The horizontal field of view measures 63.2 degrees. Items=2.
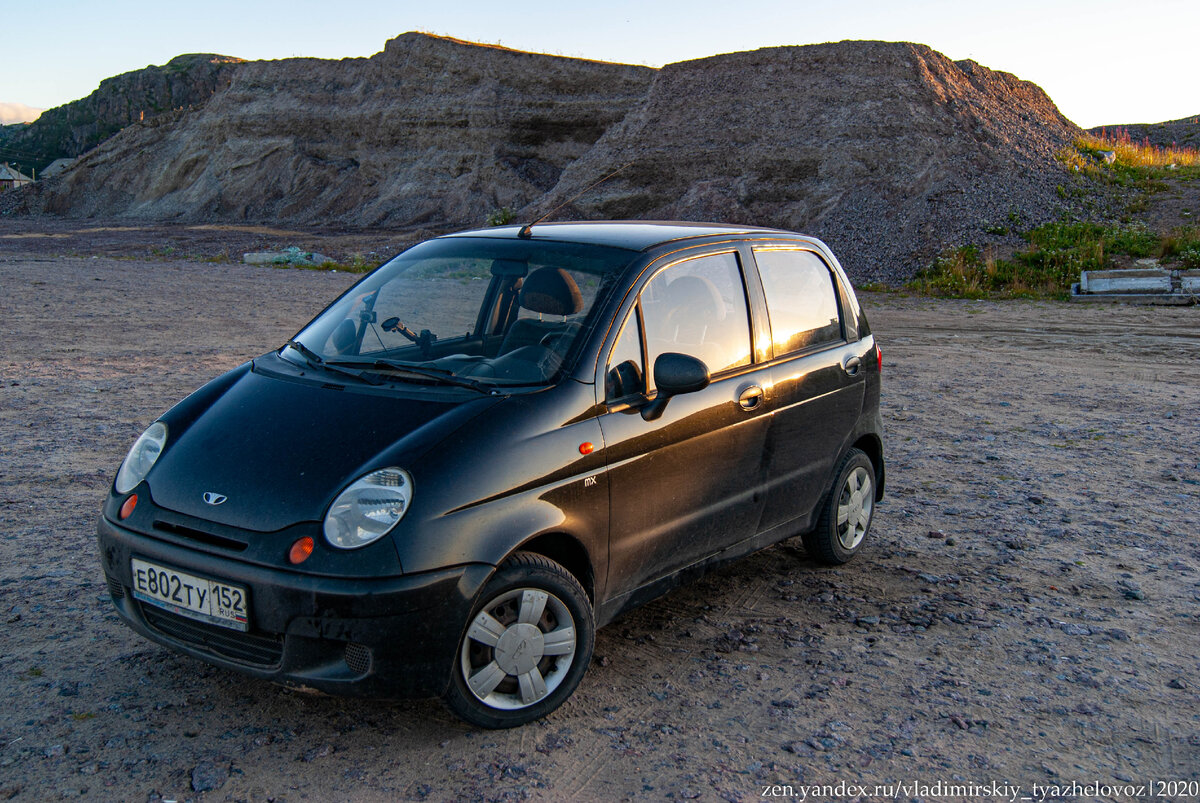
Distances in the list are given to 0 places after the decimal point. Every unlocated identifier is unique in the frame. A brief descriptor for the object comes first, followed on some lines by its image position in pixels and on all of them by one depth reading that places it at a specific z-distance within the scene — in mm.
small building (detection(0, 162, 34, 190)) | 90562
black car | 3152
